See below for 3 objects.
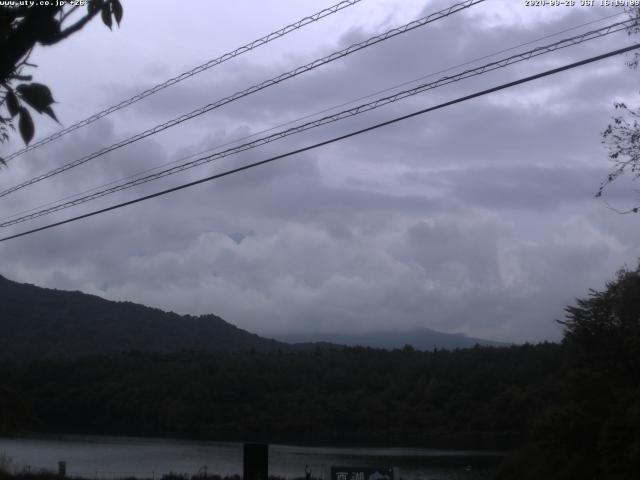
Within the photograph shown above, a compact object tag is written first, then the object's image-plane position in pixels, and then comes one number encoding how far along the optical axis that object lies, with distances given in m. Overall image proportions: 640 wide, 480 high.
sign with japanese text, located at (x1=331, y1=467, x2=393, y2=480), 21.67
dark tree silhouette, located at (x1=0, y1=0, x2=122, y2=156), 4.03
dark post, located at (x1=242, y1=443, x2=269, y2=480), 21.12
